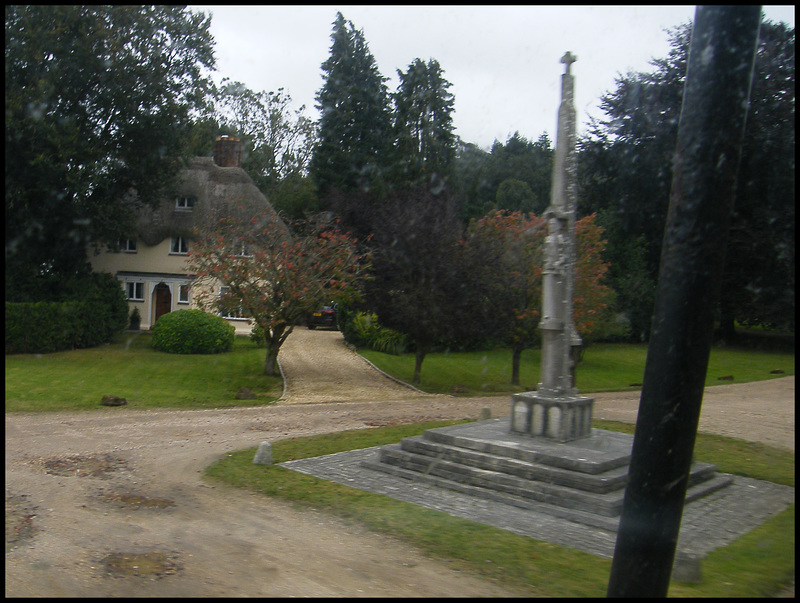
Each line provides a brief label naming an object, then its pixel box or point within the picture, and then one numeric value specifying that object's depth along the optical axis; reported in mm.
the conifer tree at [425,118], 39062
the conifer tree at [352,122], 39656
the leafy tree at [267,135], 51594
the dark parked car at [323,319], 38062
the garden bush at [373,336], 30641
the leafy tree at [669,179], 28016
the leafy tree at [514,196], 43122
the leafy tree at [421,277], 20641
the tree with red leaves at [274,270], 20859
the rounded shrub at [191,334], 28375
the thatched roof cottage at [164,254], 36156
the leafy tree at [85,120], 26172
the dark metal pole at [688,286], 4172
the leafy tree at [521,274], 21031
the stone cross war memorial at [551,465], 7949
